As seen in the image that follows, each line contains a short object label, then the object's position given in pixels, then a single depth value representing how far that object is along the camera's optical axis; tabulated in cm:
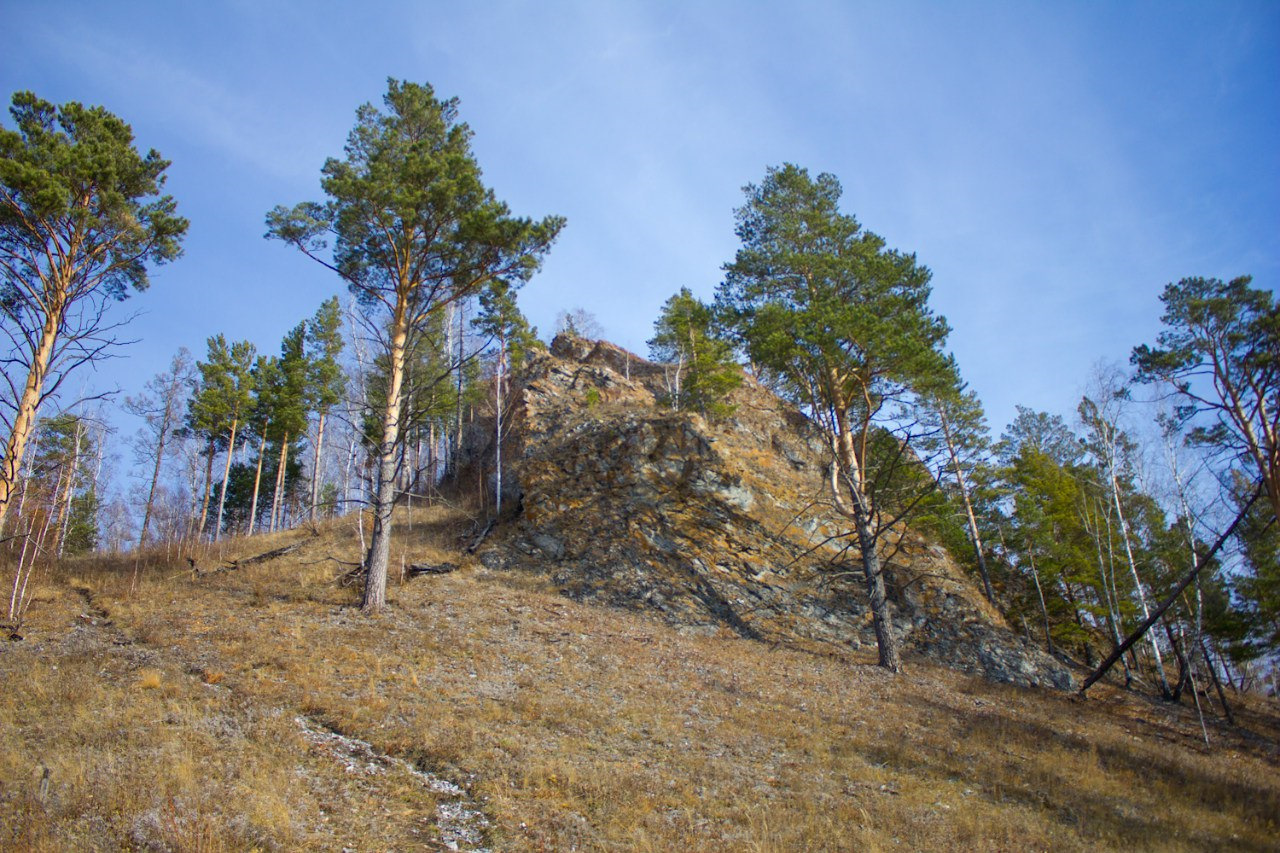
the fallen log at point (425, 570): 1895
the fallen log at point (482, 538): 2192
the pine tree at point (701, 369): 3002
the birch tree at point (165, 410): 3014
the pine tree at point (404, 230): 1427
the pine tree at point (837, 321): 1568
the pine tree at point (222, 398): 3022
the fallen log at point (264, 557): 1889
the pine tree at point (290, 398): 3128
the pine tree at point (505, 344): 2988
